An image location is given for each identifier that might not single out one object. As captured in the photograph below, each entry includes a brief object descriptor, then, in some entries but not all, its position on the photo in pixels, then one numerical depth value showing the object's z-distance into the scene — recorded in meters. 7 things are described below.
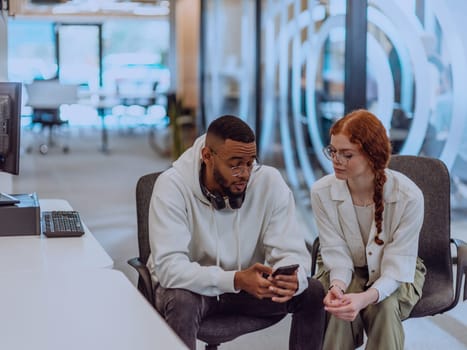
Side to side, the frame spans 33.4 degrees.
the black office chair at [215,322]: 2.43
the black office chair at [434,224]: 2.86
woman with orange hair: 2.53
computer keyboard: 2.72
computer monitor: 2.85
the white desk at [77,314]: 1.63
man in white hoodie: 2.39
